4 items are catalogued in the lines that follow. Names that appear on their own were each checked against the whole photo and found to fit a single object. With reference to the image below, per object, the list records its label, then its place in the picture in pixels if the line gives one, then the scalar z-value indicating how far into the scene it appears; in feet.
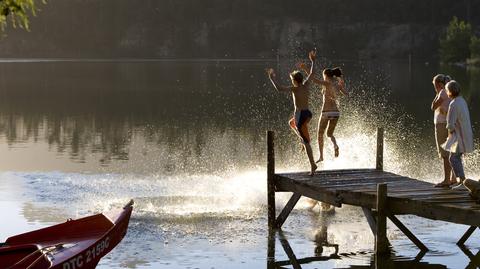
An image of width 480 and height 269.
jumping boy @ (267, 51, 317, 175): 70.38
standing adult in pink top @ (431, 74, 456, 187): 64.34
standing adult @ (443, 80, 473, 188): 61.16
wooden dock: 58.85
